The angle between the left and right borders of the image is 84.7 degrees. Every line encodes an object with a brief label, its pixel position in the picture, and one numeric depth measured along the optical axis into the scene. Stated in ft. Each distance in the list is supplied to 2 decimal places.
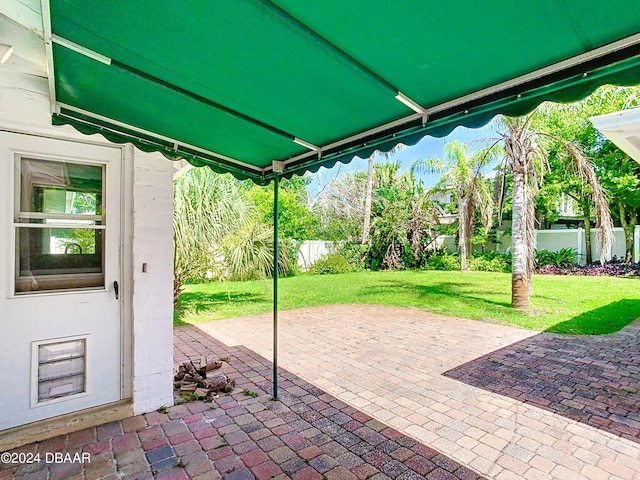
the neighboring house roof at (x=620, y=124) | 11.89
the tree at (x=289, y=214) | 50.54
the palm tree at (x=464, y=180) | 33.12
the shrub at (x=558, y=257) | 48.42
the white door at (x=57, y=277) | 8.74
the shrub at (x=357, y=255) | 56.03
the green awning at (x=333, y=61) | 4.58
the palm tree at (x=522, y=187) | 24.81
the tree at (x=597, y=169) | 44.39
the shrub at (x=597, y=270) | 41.78
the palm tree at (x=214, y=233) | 23.88
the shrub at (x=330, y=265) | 52.29
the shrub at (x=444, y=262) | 53.57
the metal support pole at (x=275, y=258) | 11.73
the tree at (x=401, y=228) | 55.77
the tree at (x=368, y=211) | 57.00
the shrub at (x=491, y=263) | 49.83
